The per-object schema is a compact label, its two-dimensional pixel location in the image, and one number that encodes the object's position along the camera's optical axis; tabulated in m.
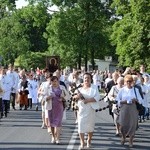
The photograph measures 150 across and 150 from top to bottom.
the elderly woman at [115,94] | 10.95
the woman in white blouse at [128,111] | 9.95
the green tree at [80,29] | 48.07
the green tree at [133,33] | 36.71
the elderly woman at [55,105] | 10.36
